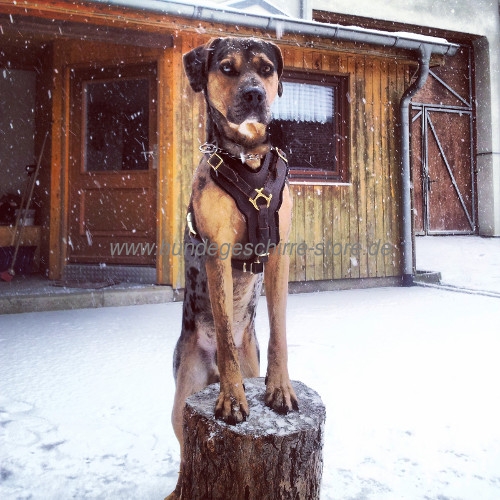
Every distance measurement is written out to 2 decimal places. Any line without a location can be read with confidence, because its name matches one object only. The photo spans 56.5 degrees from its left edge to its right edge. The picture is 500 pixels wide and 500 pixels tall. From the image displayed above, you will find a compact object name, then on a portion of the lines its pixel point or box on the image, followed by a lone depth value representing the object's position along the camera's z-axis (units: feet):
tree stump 4.21
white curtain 20.71
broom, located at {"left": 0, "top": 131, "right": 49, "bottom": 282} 21.15
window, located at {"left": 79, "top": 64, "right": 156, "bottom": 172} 19.49
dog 4.61
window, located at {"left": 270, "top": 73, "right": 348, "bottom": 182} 20.79
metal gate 36.27
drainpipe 22.13
